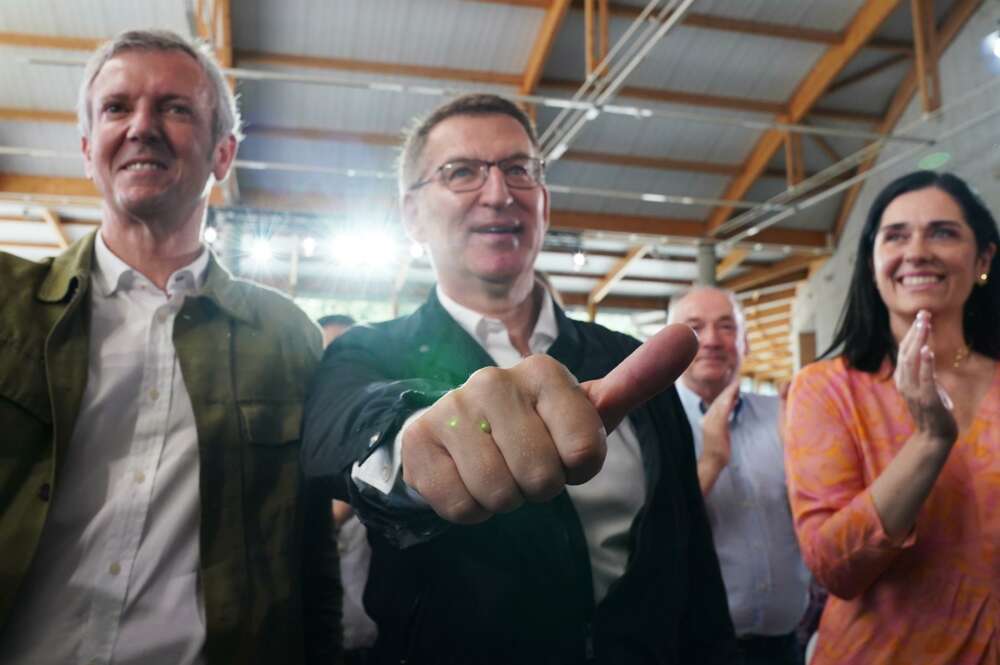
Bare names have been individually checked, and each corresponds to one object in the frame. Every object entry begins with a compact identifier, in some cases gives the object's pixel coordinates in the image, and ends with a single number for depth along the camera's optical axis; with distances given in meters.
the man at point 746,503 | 2.10
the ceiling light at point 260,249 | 8.38
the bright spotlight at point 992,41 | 4.90
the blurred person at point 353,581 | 2.25
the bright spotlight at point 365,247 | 8.57
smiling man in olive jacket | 1.10
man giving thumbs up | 0.59
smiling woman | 1.28
